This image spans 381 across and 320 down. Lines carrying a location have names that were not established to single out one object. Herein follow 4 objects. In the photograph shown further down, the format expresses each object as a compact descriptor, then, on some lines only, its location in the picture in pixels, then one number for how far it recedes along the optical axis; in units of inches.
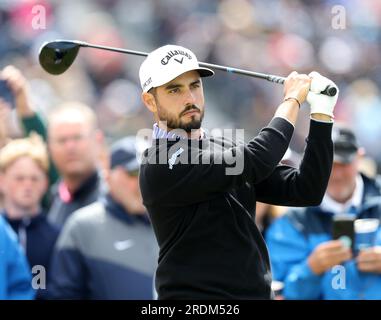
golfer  284.8
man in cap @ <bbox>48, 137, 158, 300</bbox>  409.4
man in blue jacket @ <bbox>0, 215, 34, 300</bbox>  387.9
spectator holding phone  388.5
